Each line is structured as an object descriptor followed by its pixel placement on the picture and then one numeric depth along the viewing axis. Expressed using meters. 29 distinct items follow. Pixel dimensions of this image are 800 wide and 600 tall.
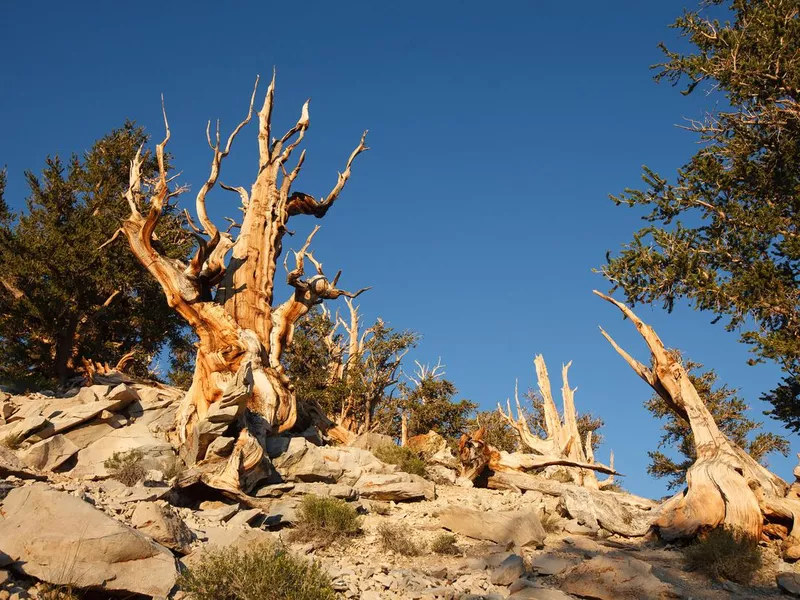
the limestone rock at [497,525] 9.30
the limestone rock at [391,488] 12.24
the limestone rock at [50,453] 10.66
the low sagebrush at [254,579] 5.84
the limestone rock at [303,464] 12.52
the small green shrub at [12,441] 11.20
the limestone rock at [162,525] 6.91
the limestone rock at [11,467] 8.92
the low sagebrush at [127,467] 10.60
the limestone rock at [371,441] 16.08
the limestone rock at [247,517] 8.77
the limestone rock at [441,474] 15.01
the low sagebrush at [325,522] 8.93
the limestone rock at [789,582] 7.59
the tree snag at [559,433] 17.52
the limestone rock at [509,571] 7.39
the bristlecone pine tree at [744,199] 13.45
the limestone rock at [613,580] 6.97
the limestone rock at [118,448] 10.99
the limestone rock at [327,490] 11.21
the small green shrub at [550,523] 10.52
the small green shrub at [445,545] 8.76
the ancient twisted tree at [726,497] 9.85
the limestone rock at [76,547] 5.64
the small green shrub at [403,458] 14.71
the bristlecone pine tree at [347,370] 21.17
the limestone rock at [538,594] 6.71
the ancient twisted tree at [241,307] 11.34
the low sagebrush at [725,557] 8.23
